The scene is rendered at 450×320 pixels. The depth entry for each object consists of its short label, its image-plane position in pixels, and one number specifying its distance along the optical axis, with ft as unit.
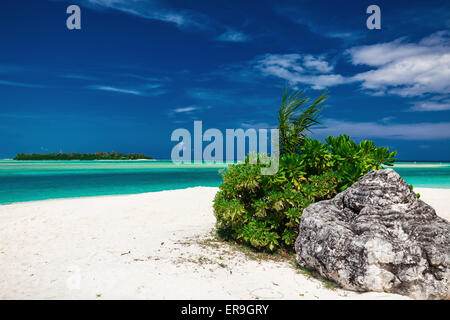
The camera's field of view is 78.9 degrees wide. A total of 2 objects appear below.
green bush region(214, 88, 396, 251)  18.49
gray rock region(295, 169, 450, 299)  12.91
